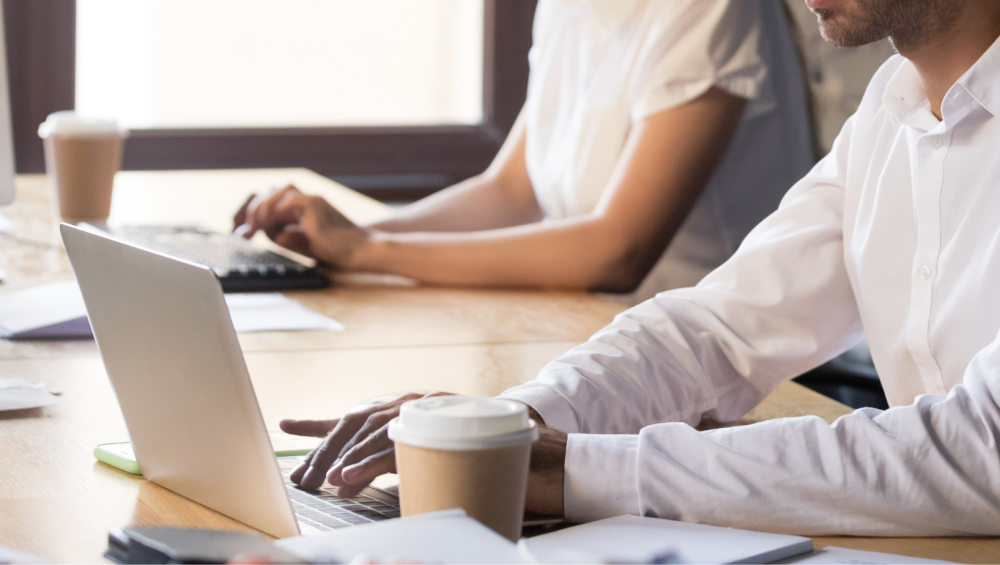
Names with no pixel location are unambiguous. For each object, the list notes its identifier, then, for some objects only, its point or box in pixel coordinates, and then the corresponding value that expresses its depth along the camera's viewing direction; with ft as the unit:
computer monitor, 10.69
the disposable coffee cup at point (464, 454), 4.71
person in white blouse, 9.97
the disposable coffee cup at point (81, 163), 11.17
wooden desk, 5.38
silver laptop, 5.02
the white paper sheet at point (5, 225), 11.64
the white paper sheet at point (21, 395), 6.31
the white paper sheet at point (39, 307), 7.53
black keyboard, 9.21
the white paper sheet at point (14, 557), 4.79
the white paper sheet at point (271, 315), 7.96
